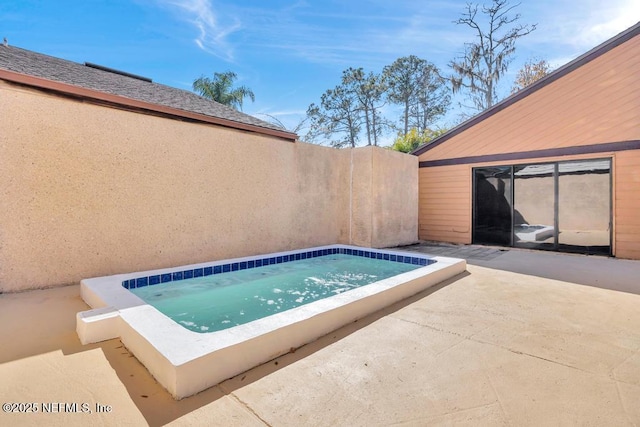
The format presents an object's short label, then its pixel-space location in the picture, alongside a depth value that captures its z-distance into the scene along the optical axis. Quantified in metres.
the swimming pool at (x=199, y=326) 1.88
